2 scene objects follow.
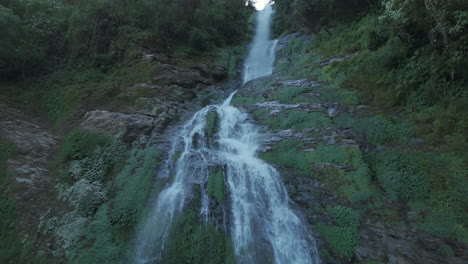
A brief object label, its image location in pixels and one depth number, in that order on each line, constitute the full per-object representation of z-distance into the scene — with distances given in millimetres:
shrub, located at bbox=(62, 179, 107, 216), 8344
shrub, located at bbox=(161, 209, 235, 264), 7098
